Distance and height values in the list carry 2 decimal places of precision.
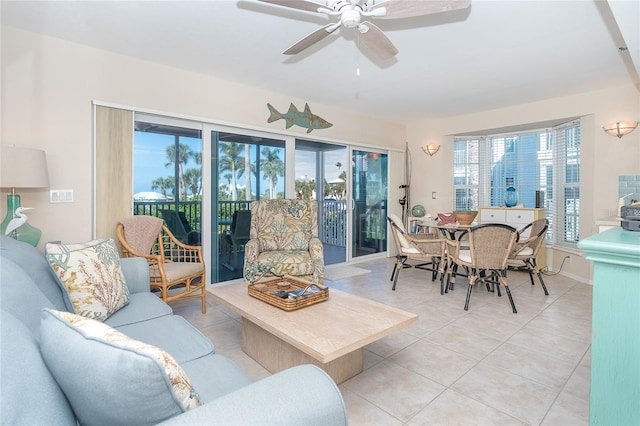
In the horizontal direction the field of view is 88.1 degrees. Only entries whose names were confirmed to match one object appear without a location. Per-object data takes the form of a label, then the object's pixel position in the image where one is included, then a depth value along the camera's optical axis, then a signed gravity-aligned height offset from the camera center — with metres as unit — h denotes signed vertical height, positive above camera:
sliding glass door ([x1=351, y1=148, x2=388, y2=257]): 5.79 +0.13
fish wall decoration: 4.53 +1.31
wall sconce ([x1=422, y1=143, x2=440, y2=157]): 6.02 +1.10
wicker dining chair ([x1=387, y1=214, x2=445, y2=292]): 3.98 -0.48
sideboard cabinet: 4.95 -0.13
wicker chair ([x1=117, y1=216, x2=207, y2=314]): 2.96 -0.44
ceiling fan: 1.91 +1.20
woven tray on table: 2.14 -0.60
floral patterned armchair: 3.41 -0.39
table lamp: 2.43 +0.23
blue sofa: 0.64 -0.41
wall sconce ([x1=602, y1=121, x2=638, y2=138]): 4.05 +1.00
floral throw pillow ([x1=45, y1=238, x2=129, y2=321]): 1.69 -0.38
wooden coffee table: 1.69 -0.67
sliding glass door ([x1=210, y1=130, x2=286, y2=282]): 4.12 +0.29
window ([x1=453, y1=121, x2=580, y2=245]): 4.93 +0.62
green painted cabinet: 0.85 -0.33
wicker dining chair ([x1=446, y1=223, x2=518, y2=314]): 3.20 -0.40
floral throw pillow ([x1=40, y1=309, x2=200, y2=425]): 0.66 -0.35
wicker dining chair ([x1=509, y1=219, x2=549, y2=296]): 3.63 -0.44
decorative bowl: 4.30 -0.11
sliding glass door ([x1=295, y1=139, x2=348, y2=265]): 5.06 +0.35
